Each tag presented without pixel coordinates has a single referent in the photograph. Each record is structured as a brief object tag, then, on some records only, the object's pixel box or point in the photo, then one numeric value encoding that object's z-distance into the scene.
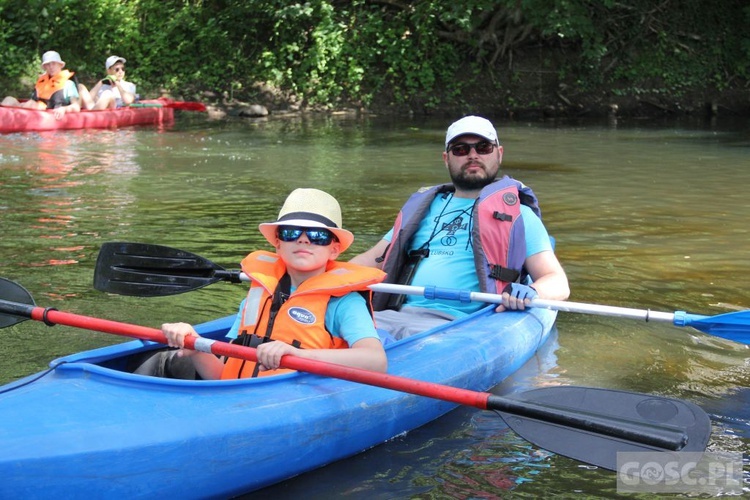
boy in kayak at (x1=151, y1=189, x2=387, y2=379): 3.29
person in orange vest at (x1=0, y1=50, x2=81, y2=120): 13.53
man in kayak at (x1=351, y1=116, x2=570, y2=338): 4.32
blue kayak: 2.71
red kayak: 12.88
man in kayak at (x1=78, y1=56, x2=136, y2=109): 14.23
